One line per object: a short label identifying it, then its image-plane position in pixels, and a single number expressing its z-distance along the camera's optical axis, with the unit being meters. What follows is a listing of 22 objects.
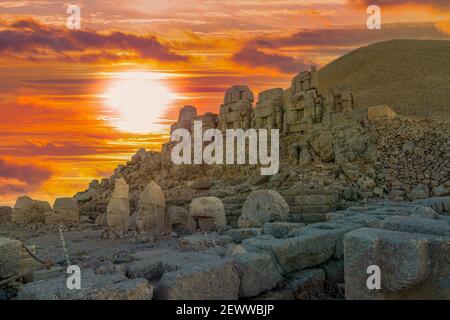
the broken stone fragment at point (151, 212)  13.95
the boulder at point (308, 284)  5.57
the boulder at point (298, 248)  5.77
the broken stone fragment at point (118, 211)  14.56
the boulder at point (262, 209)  12.23
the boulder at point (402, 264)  4.33
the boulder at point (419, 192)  16.44
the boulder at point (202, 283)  4.32
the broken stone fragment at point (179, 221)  14.32
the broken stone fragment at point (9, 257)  6.37
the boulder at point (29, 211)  19.70
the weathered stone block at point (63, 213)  19.06
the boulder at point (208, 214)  13.66
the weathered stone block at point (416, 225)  4.92
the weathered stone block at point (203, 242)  8.64
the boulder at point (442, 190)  16.07
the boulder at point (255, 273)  5.05
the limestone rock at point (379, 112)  21.98
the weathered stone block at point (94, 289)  3.80
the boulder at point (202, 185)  22.78
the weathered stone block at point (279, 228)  8.23
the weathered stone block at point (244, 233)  8.79
